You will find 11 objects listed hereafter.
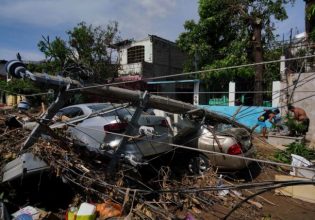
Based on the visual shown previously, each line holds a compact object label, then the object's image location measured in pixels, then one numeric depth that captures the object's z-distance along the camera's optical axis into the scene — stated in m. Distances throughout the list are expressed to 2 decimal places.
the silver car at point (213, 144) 7.36
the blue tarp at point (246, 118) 17.00
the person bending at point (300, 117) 11.66
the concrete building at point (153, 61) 25.06
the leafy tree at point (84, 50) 23.97
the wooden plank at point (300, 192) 6.59
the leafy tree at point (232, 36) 18.39
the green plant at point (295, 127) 11.71
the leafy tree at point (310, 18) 14.32
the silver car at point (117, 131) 6.14
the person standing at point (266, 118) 13.19
